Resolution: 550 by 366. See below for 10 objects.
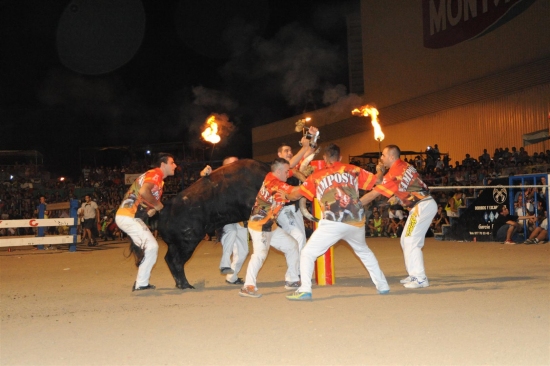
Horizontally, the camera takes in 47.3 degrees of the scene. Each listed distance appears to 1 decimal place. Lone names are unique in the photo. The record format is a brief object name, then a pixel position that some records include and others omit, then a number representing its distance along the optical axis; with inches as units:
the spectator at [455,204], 703.7
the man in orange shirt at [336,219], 274.5
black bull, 339.6
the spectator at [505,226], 610.9
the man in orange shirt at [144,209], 324.8
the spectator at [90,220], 813.2
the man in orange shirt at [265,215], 294.0
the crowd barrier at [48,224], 683.4
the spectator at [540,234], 587.8
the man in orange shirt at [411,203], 305.6
